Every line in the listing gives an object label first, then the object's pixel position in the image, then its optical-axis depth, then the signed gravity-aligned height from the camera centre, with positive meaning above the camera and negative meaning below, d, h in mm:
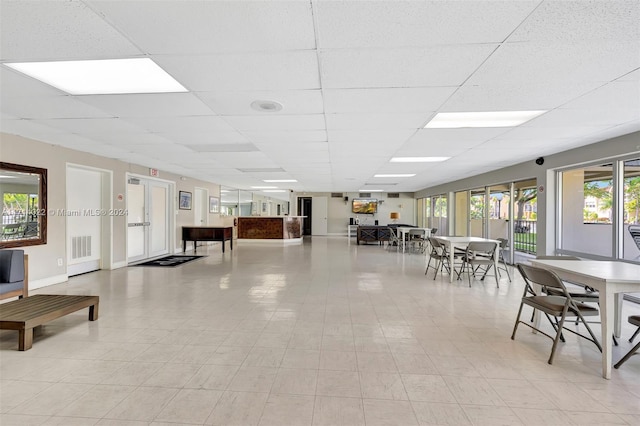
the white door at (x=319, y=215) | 16469 -191
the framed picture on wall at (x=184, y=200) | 9109 +360
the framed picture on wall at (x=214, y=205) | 11159 +256
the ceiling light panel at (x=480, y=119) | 3477 +1178
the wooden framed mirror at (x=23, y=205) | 4289 +86
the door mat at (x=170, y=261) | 7117 -1291
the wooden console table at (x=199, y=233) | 9305 -695
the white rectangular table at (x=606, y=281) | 2260 -563
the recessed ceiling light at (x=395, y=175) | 8961 +1135
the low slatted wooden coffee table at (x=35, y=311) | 2645 -1008
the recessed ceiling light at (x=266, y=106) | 3096 +1156
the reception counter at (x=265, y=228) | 12641 -721
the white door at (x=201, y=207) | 10430 +157
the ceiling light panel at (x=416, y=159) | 6230 +1149
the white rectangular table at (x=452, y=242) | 5605 -603
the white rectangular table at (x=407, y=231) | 9361 -633
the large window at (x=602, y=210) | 4359 +43
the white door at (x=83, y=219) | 5652 -176
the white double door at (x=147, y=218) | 7324 -200
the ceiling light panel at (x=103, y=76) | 2352 +1181
